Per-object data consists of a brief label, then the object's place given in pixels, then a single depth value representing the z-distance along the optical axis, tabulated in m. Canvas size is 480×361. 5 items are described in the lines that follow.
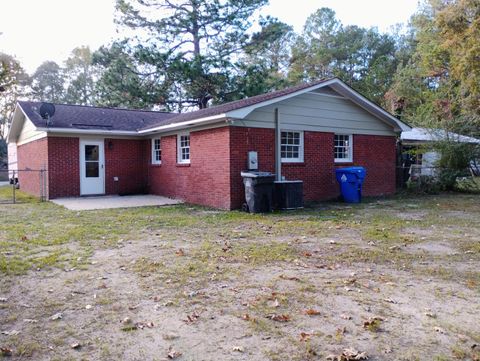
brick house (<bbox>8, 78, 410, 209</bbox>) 11.91
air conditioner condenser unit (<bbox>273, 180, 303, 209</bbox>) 11.54
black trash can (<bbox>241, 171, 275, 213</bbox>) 10.95
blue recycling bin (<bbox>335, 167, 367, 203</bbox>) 13.12
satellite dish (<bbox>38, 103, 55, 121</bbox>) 15.05
